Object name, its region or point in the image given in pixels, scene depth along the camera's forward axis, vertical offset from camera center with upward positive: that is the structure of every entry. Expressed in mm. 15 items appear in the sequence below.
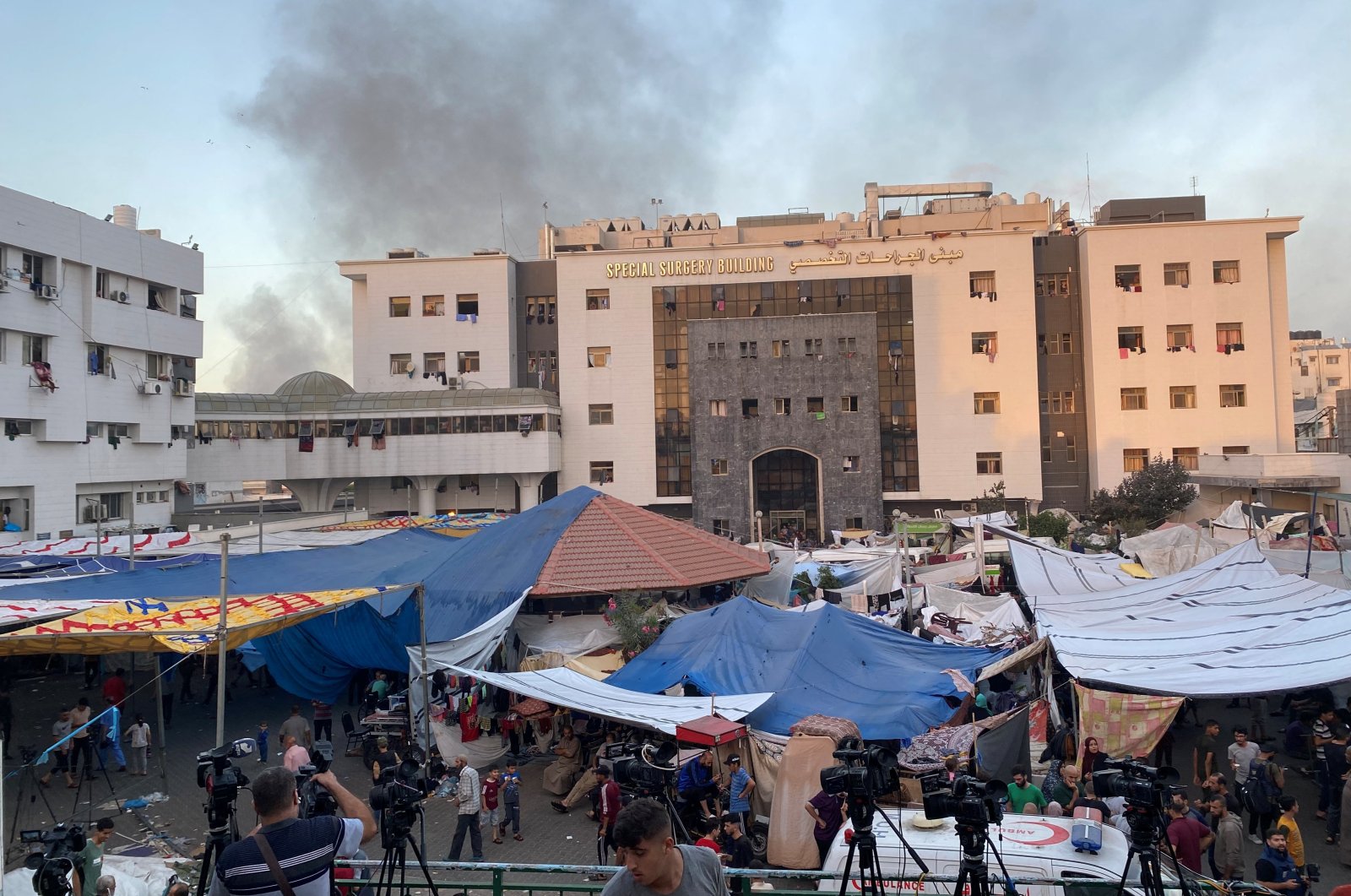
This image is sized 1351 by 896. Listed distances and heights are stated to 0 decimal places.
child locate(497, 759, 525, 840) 10281 -3437
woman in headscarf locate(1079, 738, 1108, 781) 9766 -2926
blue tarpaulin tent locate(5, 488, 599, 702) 15609 -1741
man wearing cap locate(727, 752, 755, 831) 9680 -3196
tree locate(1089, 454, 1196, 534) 35656 -910
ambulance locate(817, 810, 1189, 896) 6316 -2625
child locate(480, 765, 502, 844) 10398 -3590
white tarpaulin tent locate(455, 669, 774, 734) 10188 -2513
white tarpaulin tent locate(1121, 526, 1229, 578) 21359 -1838
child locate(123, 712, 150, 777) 12641 -3400
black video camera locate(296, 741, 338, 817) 4578 -1528
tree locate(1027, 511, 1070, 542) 31250 -1706
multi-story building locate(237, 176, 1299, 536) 40906 +5345
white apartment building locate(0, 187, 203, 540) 27734 +4029
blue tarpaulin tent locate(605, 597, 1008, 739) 11414 -2539
